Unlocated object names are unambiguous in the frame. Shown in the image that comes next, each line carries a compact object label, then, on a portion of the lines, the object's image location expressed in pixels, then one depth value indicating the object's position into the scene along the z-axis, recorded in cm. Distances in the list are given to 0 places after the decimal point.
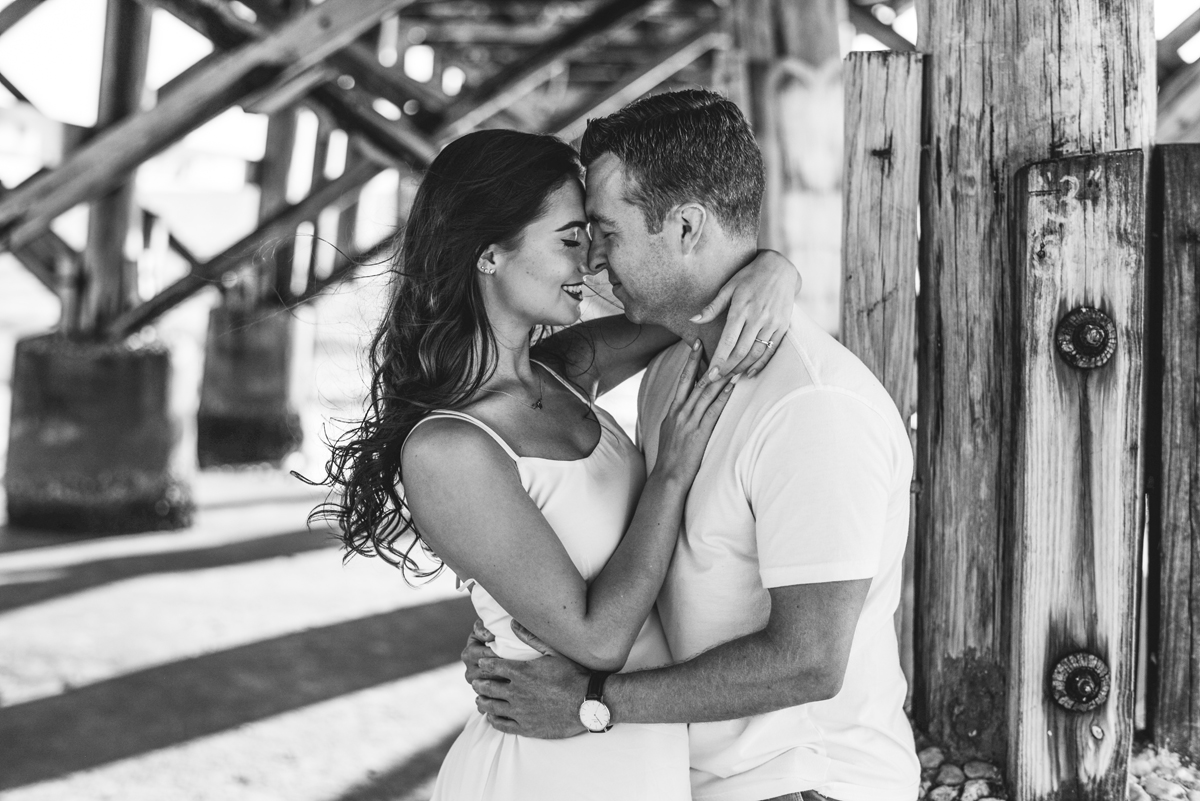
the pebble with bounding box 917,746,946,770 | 224
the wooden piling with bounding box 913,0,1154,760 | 206
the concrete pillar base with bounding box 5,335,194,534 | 653
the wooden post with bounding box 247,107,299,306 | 843
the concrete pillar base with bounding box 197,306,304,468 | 890
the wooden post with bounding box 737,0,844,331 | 535
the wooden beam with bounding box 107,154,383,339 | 658
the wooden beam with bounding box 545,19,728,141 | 815
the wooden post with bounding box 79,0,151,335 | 616
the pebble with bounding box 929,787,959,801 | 217
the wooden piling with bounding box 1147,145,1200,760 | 205
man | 174
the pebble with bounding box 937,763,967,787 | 220
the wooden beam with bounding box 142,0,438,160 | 645
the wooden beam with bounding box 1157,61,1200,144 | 612
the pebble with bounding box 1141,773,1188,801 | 205
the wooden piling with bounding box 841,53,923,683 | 223
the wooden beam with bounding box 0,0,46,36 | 579
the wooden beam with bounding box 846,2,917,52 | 752
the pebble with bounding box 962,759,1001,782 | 220
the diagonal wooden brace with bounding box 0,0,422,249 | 518
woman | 190
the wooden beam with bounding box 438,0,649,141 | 666
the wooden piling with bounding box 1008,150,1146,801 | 194
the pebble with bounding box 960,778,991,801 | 216
